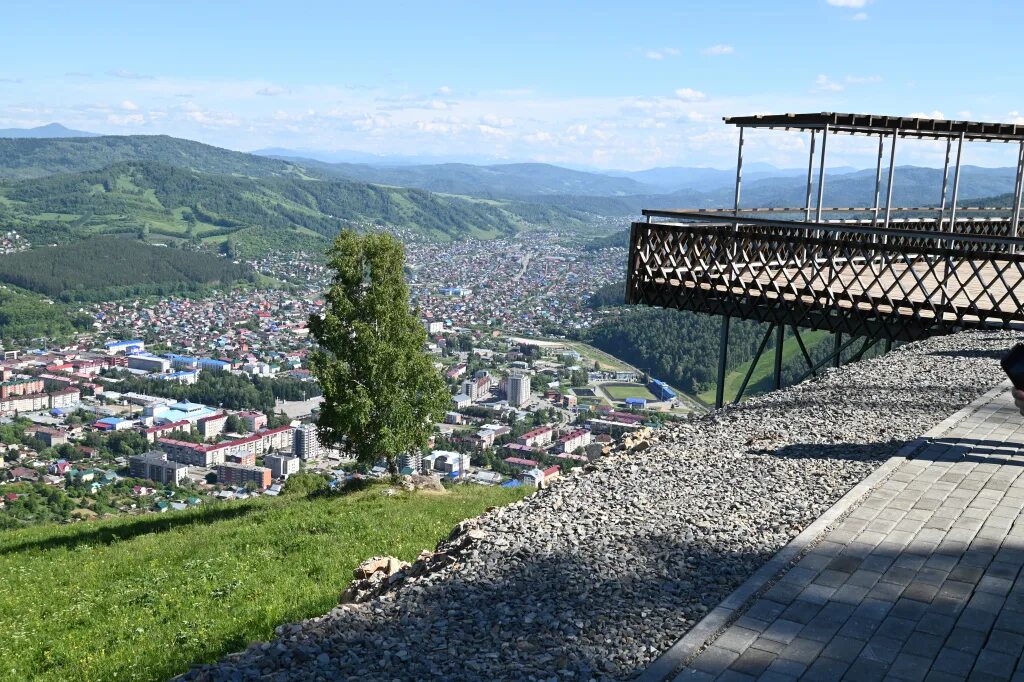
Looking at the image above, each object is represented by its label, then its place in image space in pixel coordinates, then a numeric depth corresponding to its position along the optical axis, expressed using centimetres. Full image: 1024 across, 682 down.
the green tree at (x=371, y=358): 1750
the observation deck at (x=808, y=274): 1277
